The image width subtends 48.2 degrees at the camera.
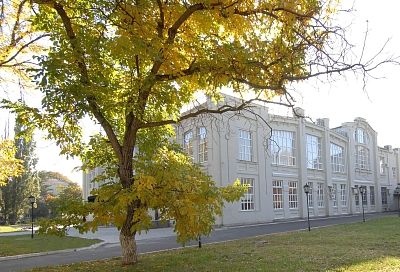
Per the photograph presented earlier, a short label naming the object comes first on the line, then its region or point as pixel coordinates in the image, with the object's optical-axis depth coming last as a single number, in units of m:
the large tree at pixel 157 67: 8.83
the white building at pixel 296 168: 35.56
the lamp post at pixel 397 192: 63.59
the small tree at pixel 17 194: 65.81
